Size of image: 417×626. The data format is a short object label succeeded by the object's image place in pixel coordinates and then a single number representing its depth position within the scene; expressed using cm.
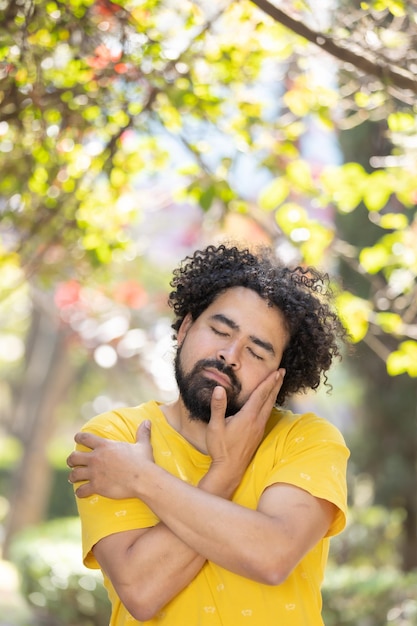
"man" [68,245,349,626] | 228
